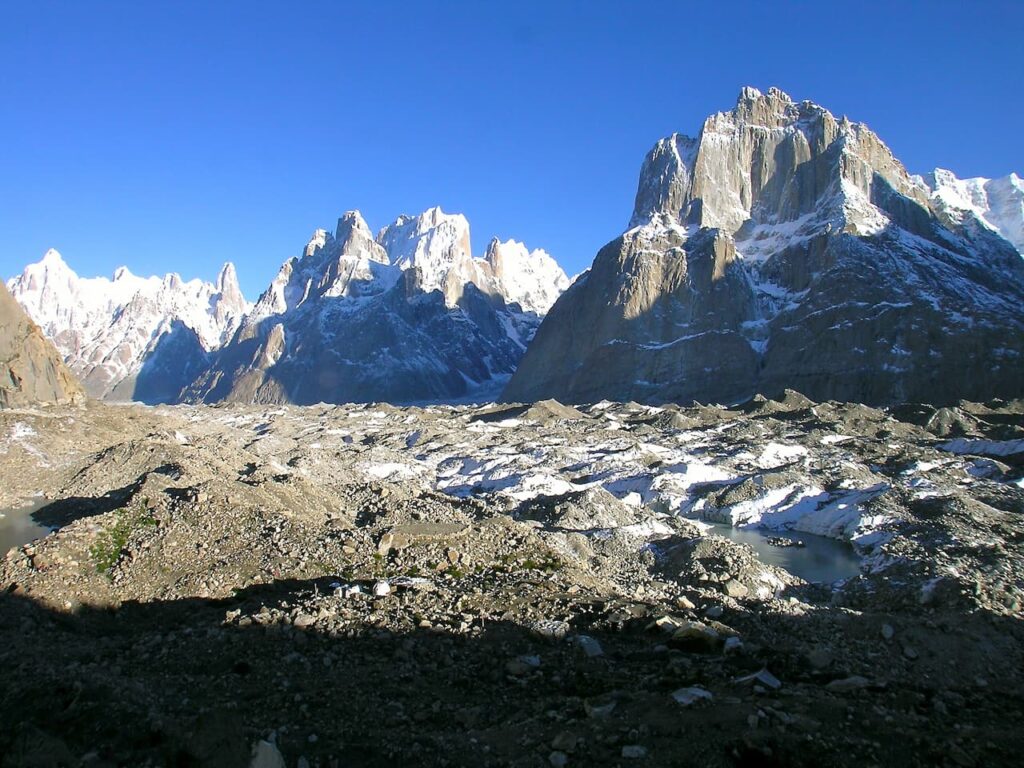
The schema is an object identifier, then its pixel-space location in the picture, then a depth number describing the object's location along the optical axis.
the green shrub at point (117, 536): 20.47
